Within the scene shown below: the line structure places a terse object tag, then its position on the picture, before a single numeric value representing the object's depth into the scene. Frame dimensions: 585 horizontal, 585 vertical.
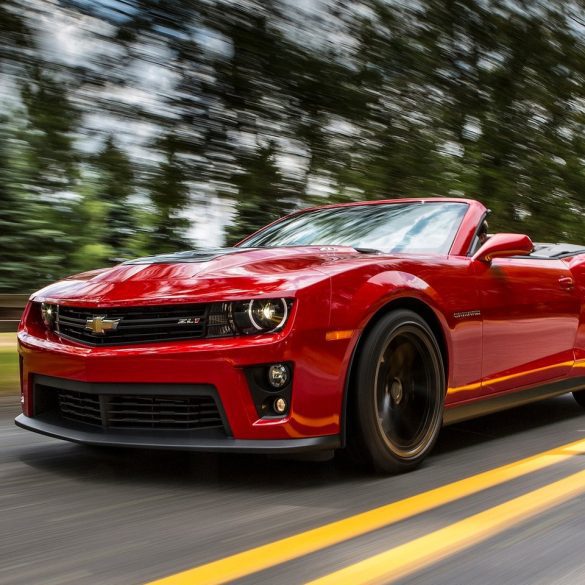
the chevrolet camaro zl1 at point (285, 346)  3.28
